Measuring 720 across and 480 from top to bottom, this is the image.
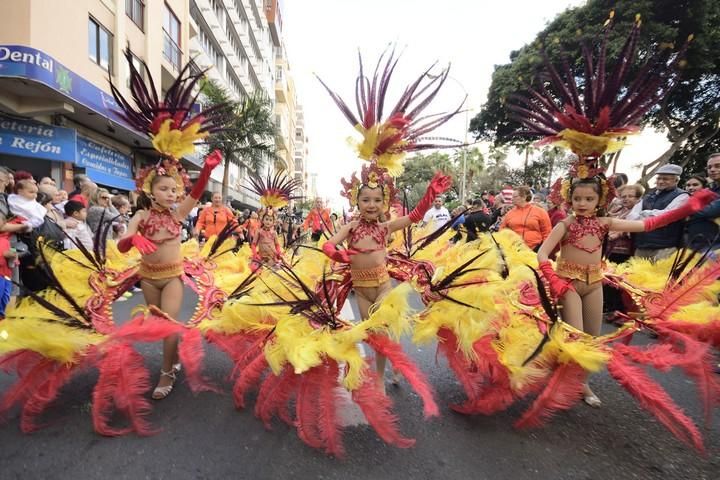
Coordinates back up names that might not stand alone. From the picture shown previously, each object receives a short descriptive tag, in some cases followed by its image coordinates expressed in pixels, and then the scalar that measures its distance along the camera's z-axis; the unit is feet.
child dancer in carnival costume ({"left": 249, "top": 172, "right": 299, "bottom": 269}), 21.76
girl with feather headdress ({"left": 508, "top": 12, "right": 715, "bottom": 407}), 8.81
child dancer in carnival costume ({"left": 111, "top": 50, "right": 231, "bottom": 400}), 9.86
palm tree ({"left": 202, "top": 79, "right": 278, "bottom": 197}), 62.08
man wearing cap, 15.29
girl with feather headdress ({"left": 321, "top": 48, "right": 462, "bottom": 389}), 9.75
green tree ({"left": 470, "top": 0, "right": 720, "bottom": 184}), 44.16
